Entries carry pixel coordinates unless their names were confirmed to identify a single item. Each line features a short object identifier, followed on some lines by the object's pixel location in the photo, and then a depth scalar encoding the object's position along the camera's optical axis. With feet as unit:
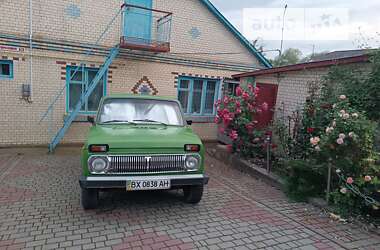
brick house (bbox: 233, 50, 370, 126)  18.49
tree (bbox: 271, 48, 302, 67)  156.76
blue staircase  25.53
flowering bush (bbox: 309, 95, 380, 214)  13.04
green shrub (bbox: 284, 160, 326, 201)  15.94
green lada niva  11.99
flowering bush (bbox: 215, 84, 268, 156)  23.24
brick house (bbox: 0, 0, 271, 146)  24.89
